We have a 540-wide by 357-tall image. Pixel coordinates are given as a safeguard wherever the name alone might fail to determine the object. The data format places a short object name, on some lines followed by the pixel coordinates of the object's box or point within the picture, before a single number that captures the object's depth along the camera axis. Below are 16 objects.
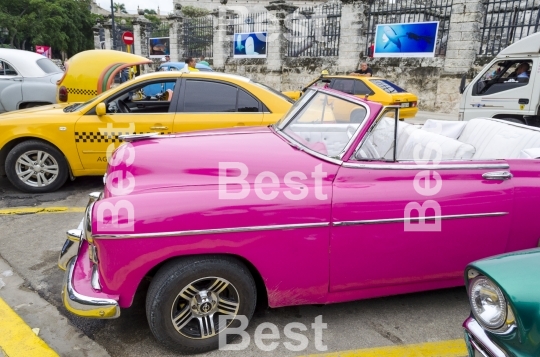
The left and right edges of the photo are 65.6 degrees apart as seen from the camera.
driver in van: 7.76
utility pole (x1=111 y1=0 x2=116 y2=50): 24.48
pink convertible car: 2.40
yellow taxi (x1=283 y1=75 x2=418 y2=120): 10.09
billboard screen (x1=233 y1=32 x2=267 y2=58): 17.66
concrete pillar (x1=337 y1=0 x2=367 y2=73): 14.83
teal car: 1.60
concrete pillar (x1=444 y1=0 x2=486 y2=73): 12.24
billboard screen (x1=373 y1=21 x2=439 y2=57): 13.11
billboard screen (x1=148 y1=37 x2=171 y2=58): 22.94
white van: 7.62
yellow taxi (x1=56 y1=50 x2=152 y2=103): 7.58
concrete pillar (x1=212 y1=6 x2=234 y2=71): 19.19
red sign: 18.28
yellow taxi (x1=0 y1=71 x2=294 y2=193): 5.25
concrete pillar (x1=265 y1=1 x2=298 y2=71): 16.81
